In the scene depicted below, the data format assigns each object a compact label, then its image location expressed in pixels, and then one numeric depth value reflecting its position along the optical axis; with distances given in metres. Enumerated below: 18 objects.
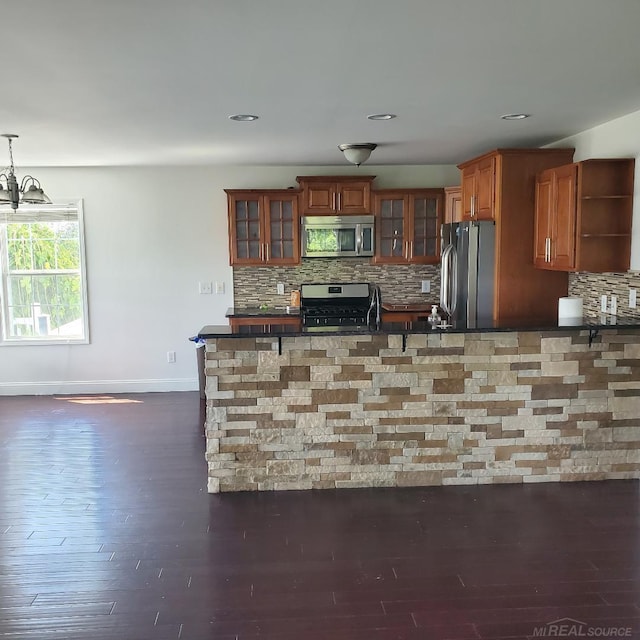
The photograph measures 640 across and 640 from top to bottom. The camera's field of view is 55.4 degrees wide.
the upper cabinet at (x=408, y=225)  6.32
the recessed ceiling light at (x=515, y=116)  3.90
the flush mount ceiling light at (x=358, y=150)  5.05
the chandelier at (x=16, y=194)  4.73
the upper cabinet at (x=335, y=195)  6.23
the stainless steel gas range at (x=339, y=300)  6.52
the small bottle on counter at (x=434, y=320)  4.05
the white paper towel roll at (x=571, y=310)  4.10
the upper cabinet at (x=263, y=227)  6.19
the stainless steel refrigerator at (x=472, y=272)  4.99
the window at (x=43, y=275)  6.35
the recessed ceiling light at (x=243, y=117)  3.80
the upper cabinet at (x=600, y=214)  4.11
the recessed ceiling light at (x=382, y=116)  3.87
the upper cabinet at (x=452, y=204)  6.13
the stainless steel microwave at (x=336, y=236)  6.26
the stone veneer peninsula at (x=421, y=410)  3.78
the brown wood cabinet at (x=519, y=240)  4.85
